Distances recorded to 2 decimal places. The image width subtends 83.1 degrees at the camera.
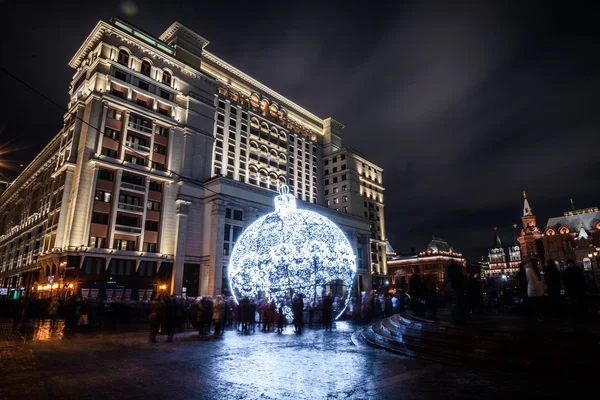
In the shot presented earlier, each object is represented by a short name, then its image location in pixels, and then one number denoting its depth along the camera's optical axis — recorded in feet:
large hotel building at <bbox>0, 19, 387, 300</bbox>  109.19
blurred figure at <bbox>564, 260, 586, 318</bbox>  33.91
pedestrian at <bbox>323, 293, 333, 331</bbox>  52.08
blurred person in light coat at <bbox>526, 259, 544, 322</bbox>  35.33
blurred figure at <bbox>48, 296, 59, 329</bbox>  62.24
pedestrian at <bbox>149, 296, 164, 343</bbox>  40.42
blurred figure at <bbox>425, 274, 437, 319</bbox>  41.84
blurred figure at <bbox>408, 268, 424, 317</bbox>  44.32
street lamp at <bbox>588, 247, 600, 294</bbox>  177.75
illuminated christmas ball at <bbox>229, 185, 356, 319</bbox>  55.36
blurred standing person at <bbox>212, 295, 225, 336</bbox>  47.83
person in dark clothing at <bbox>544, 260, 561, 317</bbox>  35.50
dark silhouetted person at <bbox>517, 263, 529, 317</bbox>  39.75
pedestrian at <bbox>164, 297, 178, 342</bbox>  41.66
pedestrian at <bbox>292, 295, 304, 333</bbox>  49.44
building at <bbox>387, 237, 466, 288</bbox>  331.16
